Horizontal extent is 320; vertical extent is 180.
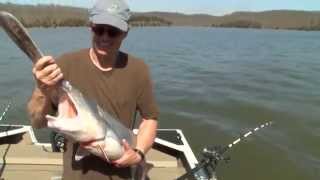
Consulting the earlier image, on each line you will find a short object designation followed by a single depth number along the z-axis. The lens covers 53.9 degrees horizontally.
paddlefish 1.77
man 2.02
